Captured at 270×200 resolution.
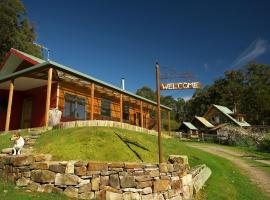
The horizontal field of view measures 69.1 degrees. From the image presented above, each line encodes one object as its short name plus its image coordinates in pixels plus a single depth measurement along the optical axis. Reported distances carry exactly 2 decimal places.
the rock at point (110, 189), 5.19
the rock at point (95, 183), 5.14
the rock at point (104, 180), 5.20
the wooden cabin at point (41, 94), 12.84
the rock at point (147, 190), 5.48
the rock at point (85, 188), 5.07
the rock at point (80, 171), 5.10
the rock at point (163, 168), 5.89
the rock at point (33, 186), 5.26
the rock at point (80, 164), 5.14
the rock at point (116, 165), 5.32
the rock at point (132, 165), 5.41
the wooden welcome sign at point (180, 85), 6.75
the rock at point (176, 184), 6.09
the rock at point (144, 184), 5.44
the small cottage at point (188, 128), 38.99
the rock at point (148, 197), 5.44
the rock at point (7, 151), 7.12
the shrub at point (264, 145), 20.48
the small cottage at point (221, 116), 39.44
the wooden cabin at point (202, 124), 39.54
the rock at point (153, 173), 5.64
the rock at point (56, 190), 5.10
